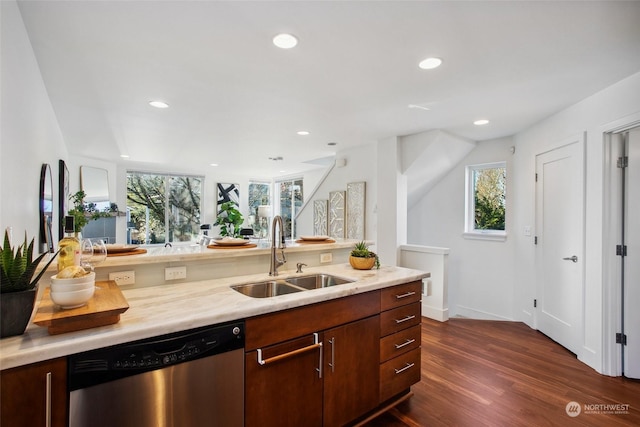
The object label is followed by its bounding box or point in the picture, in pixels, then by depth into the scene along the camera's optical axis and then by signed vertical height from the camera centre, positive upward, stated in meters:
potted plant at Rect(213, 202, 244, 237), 7.70 -0.18
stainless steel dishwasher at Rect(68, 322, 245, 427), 1.08 -0.66
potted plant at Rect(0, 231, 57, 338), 1.01 -0.26
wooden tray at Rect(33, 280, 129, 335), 1.07 -0.36
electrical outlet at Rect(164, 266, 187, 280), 1.86 -0.37
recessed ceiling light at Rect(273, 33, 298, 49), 1.82 +1.05
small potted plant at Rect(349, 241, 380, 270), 2.39 -0.36
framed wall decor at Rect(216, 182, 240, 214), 7.94 +0.52
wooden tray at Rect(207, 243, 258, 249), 2.13 -0.24
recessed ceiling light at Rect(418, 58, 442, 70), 2.10 +1.05
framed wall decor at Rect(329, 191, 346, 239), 5.16 -0.01
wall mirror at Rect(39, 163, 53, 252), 2.37 +0.05
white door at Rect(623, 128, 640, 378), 2.47 -0.40
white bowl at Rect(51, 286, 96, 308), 1.11 -0.31
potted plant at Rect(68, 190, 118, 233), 1.97 +0.04
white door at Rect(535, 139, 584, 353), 2.93 -0.31
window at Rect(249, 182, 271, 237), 8.48 +0.17
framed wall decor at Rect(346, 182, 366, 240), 4.73 +0.05
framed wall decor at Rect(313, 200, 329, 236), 5.52 -0.09
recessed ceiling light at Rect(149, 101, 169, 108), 2.91 +1.05
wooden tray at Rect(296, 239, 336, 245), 2.64 -0.25
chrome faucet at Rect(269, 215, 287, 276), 2.12 -0.26
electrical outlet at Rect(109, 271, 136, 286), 1.69 -0.36
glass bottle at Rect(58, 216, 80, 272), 1.37 -0.17
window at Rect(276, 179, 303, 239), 8.05 +0.36
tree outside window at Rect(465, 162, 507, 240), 4.38 +0.18
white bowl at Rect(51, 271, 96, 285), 1.12 -0.25
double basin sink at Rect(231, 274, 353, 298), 1.98 -0.50
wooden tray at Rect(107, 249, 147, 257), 1.76 -0.24
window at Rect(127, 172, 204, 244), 6.91 +0.17
